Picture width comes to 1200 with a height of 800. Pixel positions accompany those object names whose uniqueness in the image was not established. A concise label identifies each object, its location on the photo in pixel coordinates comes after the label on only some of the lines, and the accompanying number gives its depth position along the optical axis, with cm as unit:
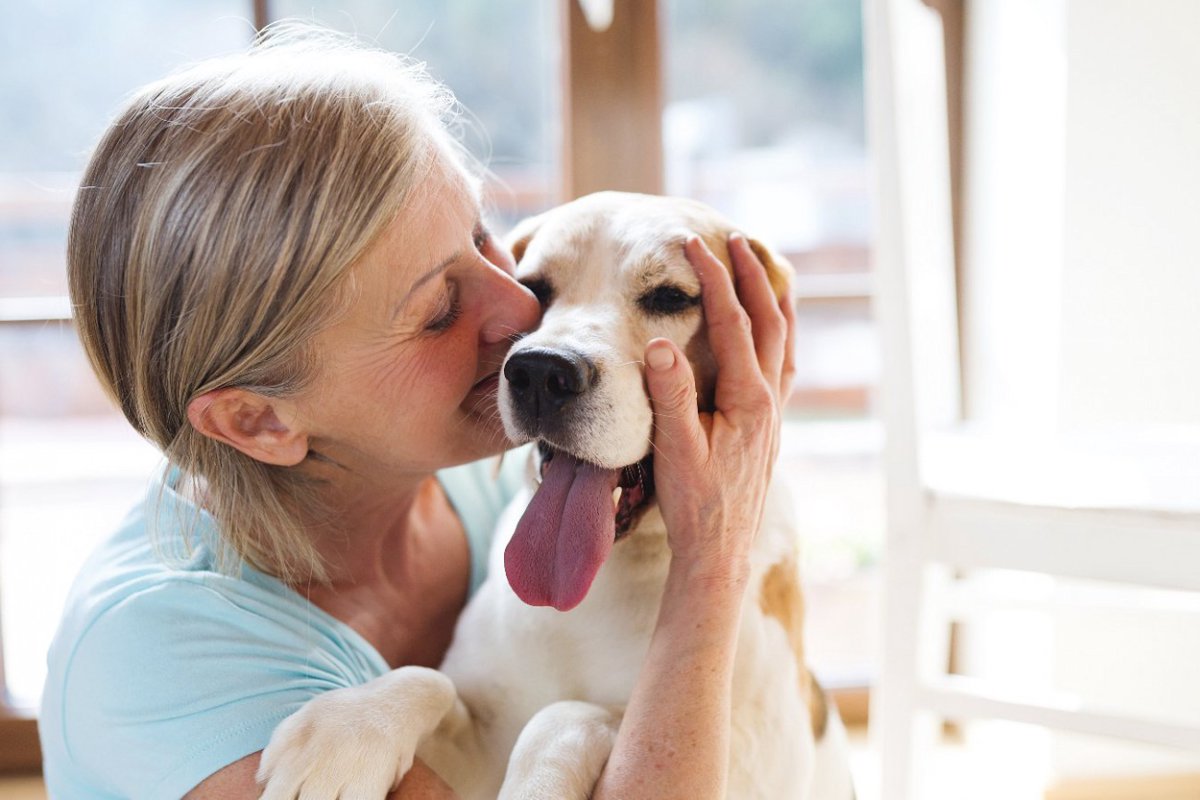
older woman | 89
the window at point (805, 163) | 219
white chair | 120
